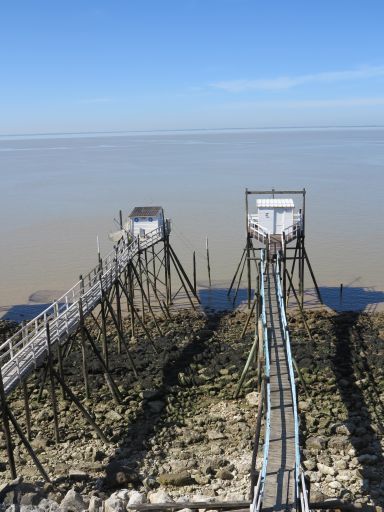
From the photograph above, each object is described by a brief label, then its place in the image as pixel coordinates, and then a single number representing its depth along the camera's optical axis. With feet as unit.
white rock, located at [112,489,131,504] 44.98
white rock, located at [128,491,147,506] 43.78
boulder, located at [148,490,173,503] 45.55
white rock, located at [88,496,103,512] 43.31
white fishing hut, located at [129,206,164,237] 98.32
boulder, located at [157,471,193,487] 50.34
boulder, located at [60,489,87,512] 43.32
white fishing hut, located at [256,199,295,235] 94.53
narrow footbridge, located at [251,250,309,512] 40.16
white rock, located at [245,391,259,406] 66.08
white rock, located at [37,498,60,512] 42.80
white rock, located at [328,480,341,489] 49.09
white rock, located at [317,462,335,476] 51.29
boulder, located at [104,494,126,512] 42.75
